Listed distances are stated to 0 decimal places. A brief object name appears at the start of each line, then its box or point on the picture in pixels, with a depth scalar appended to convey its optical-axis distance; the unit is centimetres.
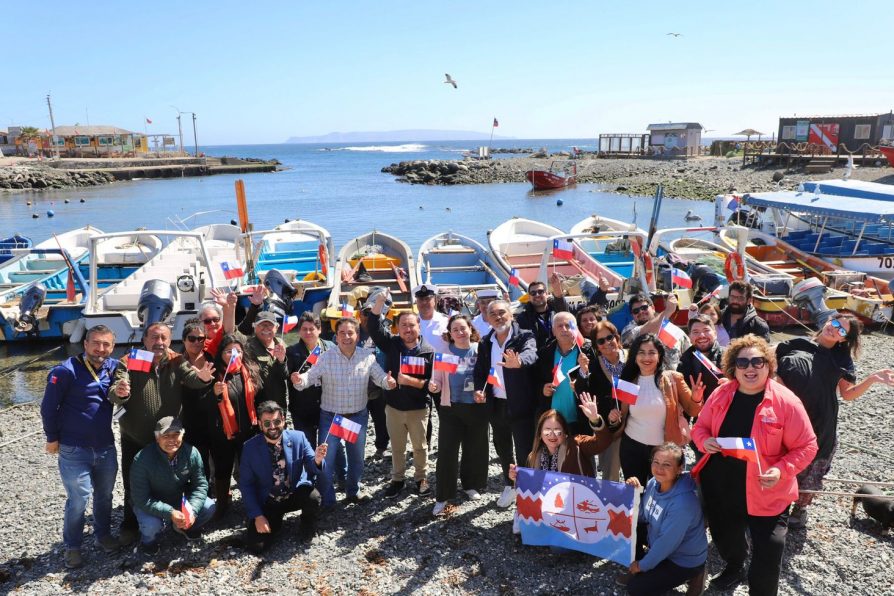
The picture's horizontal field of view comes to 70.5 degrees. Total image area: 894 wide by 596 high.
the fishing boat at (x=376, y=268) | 1402
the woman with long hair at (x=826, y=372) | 461
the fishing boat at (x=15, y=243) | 1780
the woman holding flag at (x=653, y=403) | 454
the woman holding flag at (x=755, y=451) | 384
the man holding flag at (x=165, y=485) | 486
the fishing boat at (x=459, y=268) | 1329
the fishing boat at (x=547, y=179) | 5675
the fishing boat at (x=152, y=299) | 1184
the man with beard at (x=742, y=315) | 614
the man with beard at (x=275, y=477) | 497
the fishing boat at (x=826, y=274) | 1234
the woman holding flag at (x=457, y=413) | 536
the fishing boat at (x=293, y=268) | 1273
